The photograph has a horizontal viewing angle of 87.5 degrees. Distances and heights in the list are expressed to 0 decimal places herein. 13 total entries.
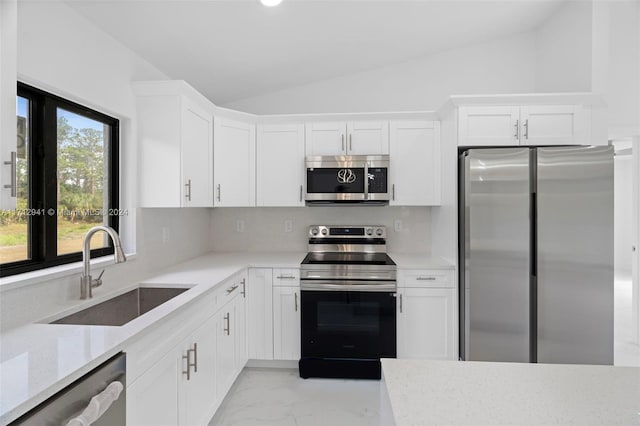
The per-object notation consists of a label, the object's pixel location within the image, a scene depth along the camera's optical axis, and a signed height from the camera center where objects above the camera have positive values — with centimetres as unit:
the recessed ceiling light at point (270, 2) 197 +125
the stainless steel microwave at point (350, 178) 291 +30
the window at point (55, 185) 156 +15
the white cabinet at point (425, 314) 262 -80
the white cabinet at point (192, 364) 133 -76
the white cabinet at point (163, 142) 224 +48
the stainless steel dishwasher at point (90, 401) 89 -56
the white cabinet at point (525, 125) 254 +67
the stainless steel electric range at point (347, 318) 261 -83
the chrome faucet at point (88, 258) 158 -22
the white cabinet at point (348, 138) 296 +67
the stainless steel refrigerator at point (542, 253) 230 -28
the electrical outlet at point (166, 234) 258 -17
